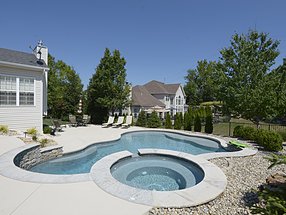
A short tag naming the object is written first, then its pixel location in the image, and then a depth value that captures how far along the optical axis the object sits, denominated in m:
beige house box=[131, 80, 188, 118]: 31.80
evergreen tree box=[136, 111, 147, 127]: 20.76
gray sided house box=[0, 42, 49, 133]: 12.04
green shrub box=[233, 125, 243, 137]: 13.82
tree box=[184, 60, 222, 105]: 49.81
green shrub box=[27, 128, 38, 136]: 11.00
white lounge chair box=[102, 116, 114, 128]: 19.27
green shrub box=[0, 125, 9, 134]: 10.97
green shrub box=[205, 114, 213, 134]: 16.83
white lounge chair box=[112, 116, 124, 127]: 18.94
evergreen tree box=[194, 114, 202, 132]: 17.55
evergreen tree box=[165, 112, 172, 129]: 19.42
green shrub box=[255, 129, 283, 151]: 10.28
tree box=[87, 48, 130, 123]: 20.73
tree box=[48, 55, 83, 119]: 22.56
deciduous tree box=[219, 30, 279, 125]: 13.75
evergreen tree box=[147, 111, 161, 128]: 20.00
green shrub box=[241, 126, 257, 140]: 12.56
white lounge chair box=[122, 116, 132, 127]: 18.69
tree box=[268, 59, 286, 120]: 13.83
